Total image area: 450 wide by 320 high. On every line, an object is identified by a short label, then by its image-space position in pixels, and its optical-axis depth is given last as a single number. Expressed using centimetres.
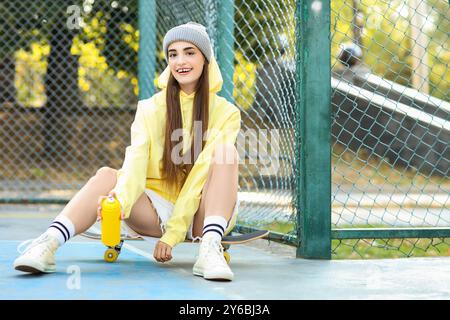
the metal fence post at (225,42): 942
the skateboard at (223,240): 677
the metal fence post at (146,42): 1365
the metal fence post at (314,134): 739
